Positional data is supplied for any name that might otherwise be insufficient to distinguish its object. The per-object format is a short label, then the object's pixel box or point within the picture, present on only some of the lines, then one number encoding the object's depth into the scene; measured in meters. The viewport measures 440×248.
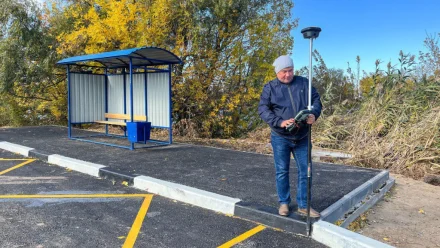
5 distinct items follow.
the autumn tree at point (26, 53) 12.52
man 3.45
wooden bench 9.02
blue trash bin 7.78
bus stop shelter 8.04
